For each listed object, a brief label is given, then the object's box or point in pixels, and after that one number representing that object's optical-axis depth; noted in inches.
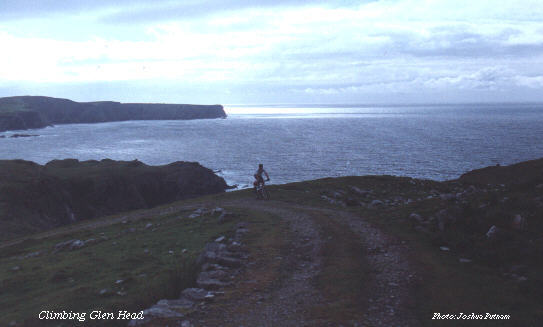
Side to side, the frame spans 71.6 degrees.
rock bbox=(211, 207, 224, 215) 920.3
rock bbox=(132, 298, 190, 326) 345.7
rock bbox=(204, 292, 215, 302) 388.6
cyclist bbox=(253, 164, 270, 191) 1065.6
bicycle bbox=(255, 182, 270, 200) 1133.1
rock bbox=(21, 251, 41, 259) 783.1
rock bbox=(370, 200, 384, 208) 965.8
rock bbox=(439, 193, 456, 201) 770.4
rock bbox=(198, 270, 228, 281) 448.8
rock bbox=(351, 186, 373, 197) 1181.1
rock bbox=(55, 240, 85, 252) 779.4
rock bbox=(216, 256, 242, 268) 502.0
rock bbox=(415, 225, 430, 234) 619.1
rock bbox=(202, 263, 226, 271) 476.8
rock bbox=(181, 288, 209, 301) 392.8
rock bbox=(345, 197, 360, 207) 1053.8
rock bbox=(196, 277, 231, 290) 422.6
